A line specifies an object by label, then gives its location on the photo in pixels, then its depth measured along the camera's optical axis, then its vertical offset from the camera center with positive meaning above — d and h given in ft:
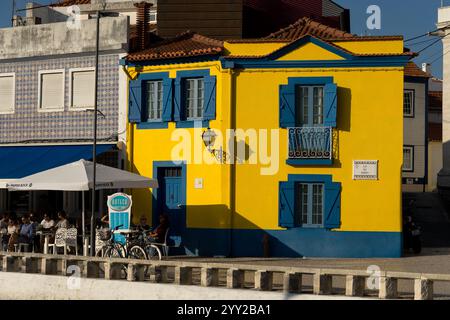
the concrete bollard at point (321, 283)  52.19 -6.64
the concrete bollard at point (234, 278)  54.65 -6.66
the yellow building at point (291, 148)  80.38 +2.32
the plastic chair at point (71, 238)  73.67 -5.72
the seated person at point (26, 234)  77.10 -5.67
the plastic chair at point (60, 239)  74.13 -5.87
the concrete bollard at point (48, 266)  62.69 -6.89
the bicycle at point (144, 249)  66.23 -5.98
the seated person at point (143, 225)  75.98 -4.87
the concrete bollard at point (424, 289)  48.63 -6.42
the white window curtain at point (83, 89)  89.56 +8.44
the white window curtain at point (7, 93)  94.79 +8.34
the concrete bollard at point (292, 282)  53.01 -6.68
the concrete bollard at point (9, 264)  64.75 -7.06
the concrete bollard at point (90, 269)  60.64 -6.88
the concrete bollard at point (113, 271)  59.31 -6.82
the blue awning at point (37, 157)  84.12 +1.30
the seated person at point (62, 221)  77.41 -4.59
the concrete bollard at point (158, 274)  58.39 -6.89
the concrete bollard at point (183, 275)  56.13 -6.70
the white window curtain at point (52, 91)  91.45 +8.38
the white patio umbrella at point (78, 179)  70.85 -0.76
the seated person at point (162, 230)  75.46 -5.09
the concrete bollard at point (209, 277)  55.67 -6.73
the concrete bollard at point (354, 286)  51.01 -6.61
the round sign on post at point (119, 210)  73.26 -3.28
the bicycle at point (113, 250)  66.49 -6.11
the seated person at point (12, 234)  77.25 -5.69
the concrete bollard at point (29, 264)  63.62 -6.94
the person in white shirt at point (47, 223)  80.02 -4.87
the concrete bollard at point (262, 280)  53.67 -6.62
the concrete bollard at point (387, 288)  50.19 -6.60
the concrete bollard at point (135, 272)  58.34 -6.82
